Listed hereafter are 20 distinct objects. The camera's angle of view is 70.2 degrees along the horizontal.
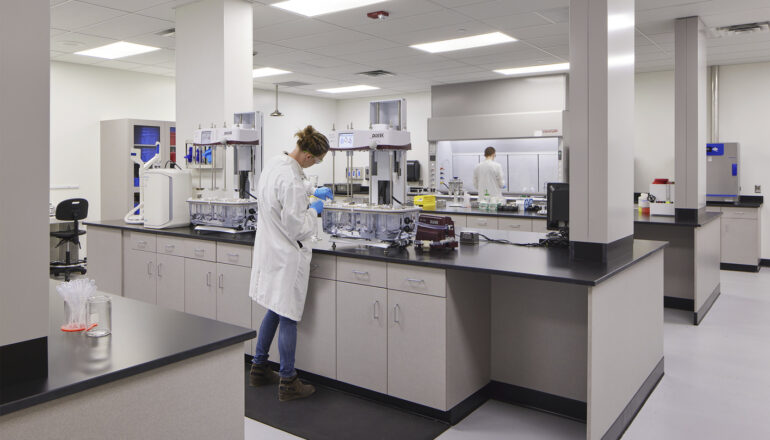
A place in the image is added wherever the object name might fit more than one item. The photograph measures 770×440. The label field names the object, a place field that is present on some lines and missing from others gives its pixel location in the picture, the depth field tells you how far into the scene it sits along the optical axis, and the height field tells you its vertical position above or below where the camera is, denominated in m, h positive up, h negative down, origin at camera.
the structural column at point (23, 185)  1.14 +0.05
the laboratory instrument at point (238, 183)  4.00 +0.19
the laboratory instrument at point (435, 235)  3.23 -0.16
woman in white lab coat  3.04 -0.21
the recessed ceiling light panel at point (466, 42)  5.94 +1.87
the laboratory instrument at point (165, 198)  4.32 +0.07
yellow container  4.61 +0.05
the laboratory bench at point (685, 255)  4.96 -0.45
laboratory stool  6.41 -0.28
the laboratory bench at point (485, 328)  2.70 -0.67
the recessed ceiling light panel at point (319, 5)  4.75 +1.78
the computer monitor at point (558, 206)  3.38 +0.01
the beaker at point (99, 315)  1.62 -0.32
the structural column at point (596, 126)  2.92 +0.44
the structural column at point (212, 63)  4.66 +1.27
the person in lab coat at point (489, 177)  7.52 +0.42
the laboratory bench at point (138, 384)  1.21 -0.44
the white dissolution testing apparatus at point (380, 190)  3.27 +0.11
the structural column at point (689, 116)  5.32 +0.90
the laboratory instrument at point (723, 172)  7.43 +0.49
